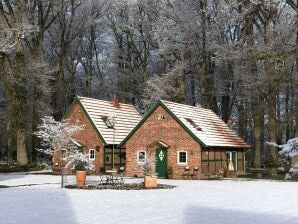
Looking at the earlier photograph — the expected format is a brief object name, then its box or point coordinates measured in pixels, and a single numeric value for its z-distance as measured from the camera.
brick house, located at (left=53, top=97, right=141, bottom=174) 36.72
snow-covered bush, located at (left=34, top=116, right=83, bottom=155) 26.30
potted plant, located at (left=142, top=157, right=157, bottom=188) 23.27
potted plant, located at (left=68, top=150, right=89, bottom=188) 23.34
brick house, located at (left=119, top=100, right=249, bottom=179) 31.36
